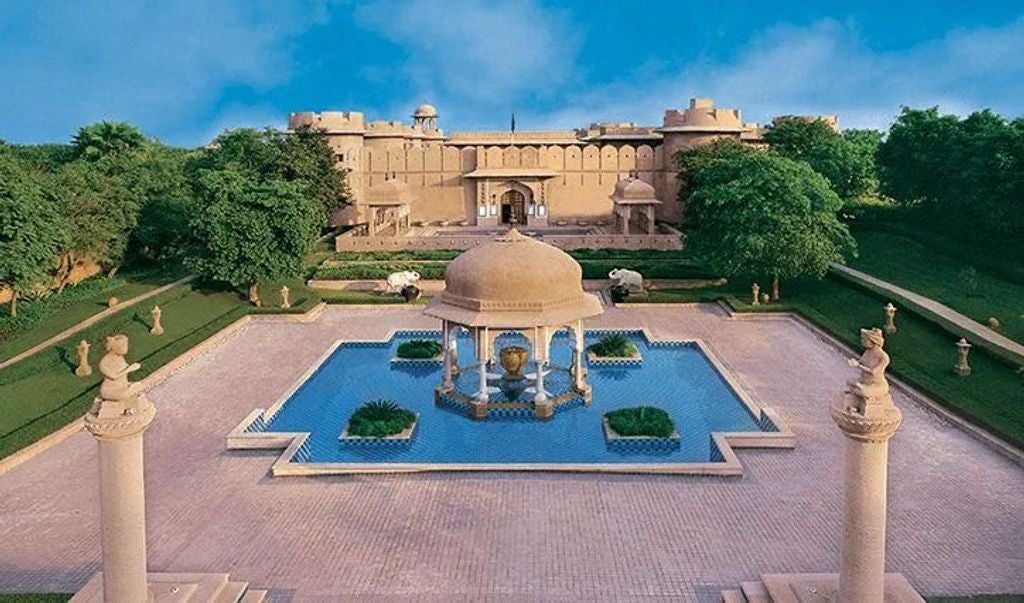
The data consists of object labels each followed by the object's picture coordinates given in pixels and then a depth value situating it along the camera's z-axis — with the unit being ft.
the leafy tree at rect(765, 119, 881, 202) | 131.34
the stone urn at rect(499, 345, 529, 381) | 58.34
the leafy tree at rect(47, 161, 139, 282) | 89.66
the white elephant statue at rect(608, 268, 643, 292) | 90.94
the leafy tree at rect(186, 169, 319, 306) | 83.87
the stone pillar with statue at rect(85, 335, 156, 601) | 24.79
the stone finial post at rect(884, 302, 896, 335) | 69.15
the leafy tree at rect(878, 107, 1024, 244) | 95.76
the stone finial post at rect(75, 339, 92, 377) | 60.26
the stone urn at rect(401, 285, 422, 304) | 90.84
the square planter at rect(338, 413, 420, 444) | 47.52
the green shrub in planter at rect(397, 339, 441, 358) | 66.95
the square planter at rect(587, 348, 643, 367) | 65.51
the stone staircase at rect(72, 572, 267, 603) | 27.91
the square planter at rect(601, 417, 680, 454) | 46.65
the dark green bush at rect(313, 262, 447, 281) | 98.12
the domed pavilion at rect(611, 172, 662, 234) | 117.60
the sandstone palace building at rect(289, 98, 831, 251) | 138.21
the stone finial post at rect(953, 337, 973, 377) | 57.11
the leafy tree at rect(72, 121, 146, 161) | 147.64
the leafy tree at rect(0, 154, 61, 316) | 73.36
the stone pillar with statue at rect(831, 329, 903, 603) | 24.70
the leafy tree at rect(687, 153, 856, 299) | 80.18
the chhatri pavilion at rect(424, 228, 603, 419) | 50.80
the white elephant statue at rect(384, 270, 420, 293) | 92.89
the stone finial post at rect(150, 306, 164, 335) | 73.97
